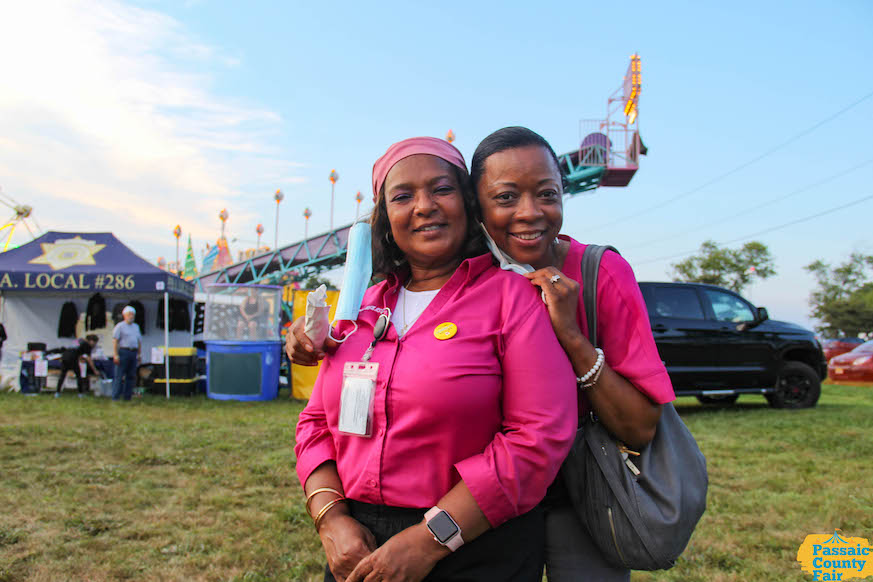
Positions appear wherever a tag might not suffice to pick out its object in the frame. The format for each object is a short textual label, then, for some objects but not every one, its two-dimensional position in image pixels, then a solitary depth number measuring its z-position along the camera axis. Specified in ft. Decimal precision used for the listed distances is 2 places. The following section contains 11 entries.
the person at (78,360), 36.10
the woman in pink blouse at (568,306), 4.32
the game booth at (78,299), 35.86
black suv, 26.53
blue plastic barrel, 34.78
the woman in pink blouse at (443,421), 3.98
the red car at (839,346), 76.19
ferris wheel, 56.03
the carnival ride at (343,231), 59.88
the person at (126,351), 33.65
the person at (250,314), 34.53
